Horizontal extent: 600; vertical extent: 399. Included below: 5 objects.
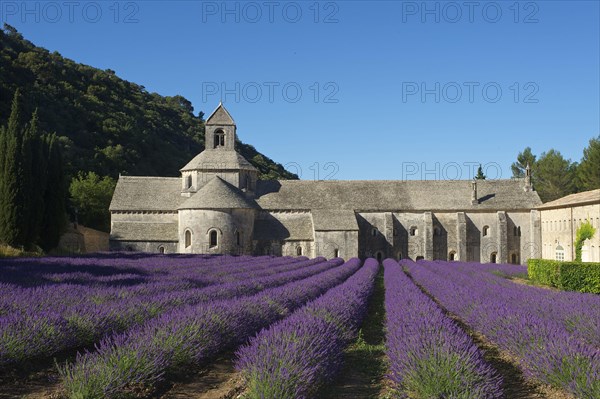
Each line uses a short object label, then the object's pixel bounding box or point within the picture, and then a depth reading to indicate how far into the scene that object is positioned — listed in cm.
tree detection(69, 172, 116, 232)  4734
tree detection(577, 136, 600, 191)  5788
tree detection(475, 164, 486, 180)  7700
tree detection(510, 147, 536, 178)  7669
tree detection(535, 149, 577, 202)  6719
